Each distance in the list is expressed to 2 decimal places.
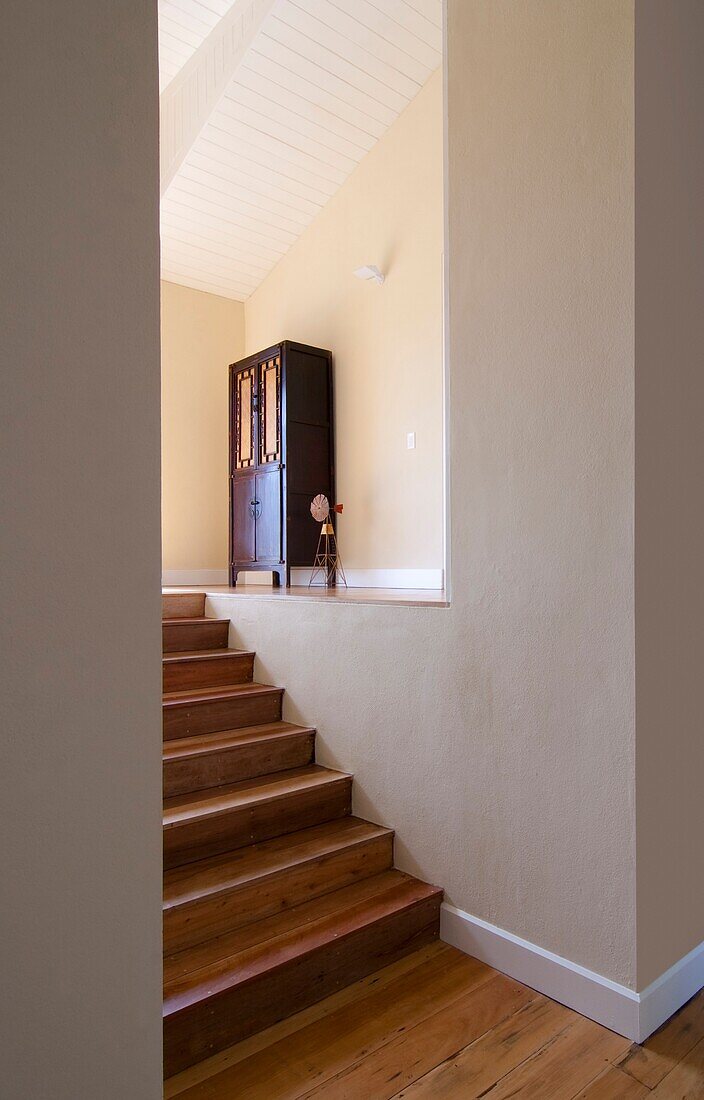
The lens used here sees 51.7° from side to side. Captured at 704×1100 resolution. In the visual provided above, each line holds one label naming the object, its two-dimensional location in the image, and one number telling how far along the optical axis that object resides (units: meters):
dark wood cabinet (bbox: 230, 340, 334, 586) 5.47
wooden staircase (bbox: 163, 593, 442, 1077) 1.95
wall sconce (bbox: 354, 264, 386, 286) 5.05
